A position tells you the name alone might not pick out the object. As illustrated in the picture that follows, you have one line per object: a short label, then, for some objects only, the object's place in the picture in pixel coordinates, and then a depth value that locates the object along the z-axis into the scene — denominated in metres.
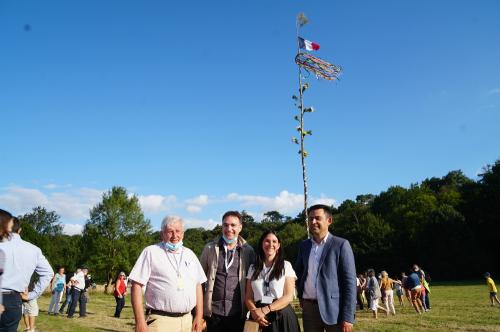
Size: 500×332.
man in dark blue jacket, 4.66
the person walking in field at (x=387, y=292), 16.44
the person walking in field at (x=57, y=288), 16.41
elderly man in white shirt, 4.44
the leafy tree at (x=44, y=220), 87.00
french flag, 17.86
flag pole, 18.17
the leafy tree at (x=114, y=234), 46.00
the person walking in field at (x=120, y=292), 16.72
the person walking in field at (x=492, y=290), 17.30
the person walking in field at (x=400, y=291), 20.77
